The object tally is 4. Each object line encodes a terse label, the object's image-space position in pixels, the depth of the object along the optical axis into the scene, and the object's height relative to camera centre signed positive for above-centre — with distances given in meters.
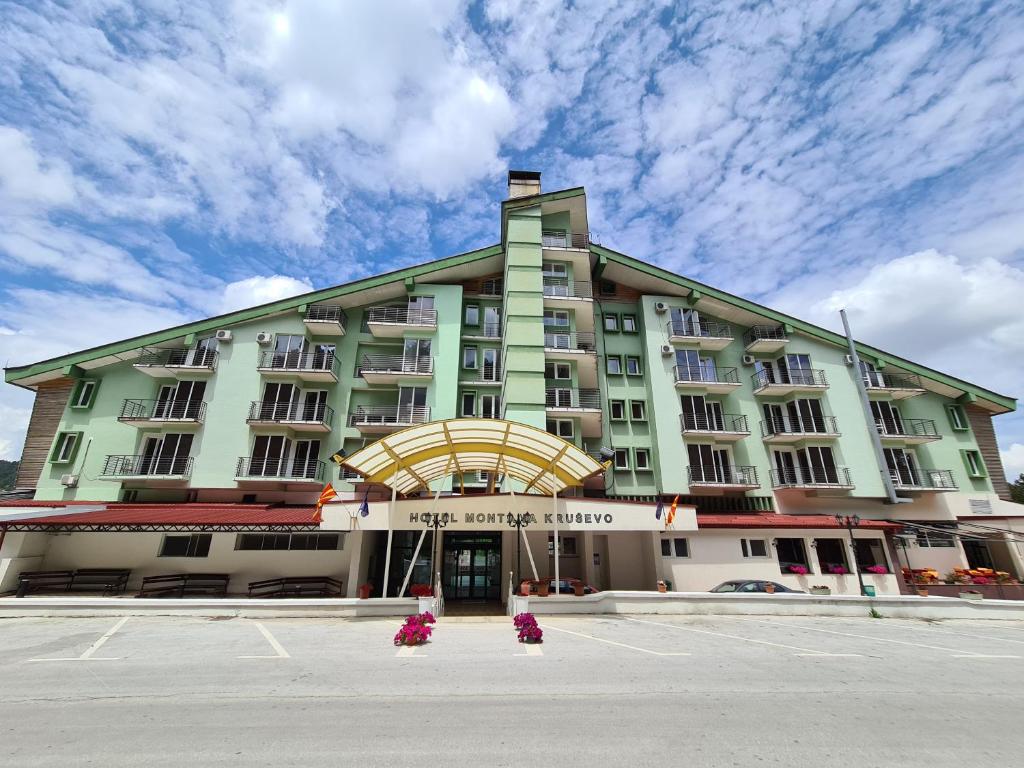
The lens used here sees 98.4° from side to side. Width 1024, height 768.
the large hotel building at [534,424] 22.45 +6.46
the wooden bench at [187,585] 20.31 -2.08
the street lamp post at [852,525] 22.42 +1.00
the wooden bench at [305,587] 21.00 -2.15
